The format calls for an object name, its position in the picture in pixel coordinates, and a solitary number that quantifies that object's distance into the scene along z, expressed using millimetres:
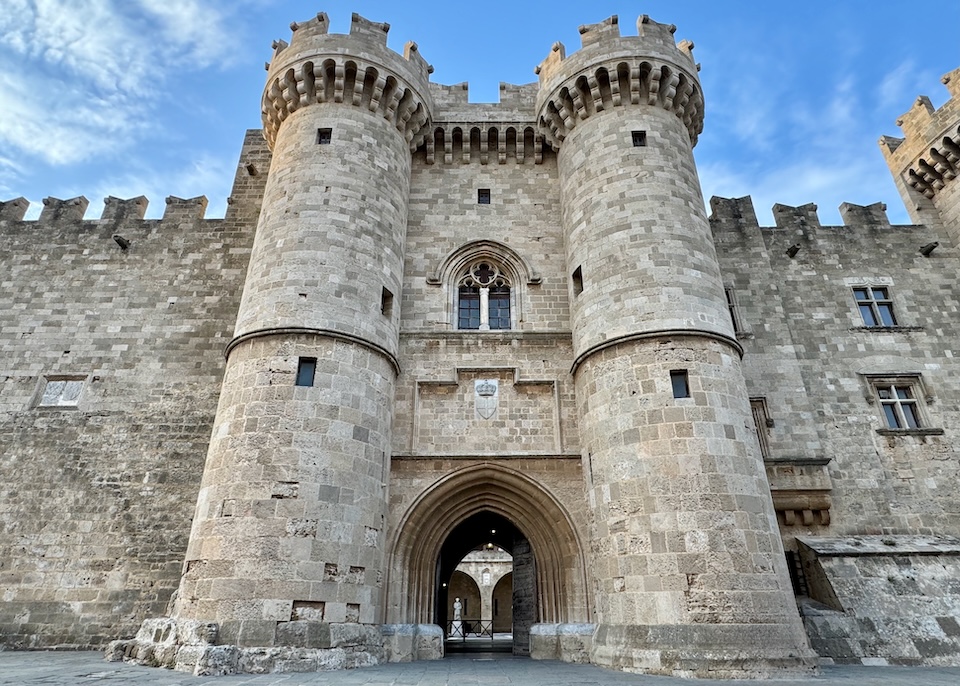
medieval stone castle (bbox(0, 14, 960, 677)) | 8312
